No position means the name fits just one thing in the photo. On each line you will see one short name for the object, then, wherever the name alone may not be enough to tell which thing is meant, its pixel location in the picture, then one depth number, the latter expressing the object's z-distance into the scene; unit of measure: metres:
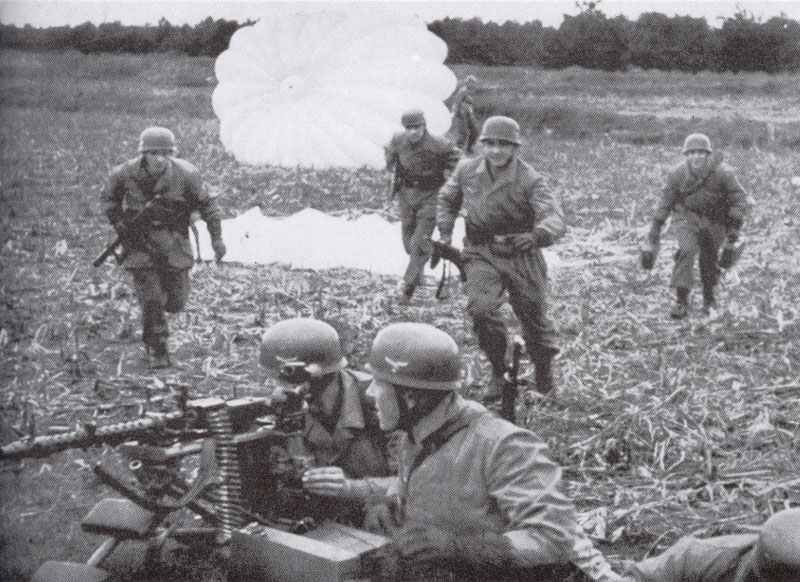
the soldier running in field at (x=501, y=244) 8.82
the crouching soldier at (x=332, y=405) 5.39
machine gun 4.14
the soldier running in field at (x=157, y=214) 9.75
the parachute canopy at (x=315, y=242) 15.12
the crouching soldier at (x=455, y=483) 3.96
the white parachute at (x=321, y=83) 18.98
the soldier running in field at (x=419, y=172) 12.80
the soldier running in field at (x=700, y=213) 11.92
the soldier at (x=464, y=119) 25.27
